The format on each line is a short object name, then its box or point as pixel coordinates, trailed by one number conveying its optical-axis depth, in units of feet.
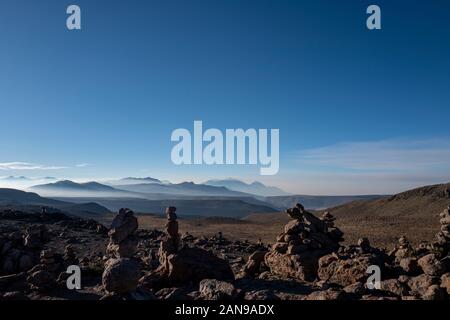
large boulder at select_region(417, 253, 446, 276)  48.52
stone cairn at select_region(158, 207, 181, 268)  63.77
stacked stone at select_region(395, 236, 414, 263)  67.76
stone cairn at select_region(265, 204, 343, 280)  60.95
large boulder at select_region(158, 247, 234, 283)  57.26
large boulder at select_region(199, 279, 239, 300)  42.29
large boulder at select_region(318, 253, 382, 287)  53.42
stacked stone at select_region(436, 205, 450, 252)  63.74
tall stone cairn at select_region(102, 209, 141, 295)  45.09
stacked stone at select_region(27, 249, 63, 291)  55.93
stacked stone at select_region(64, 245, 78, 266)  73.20
